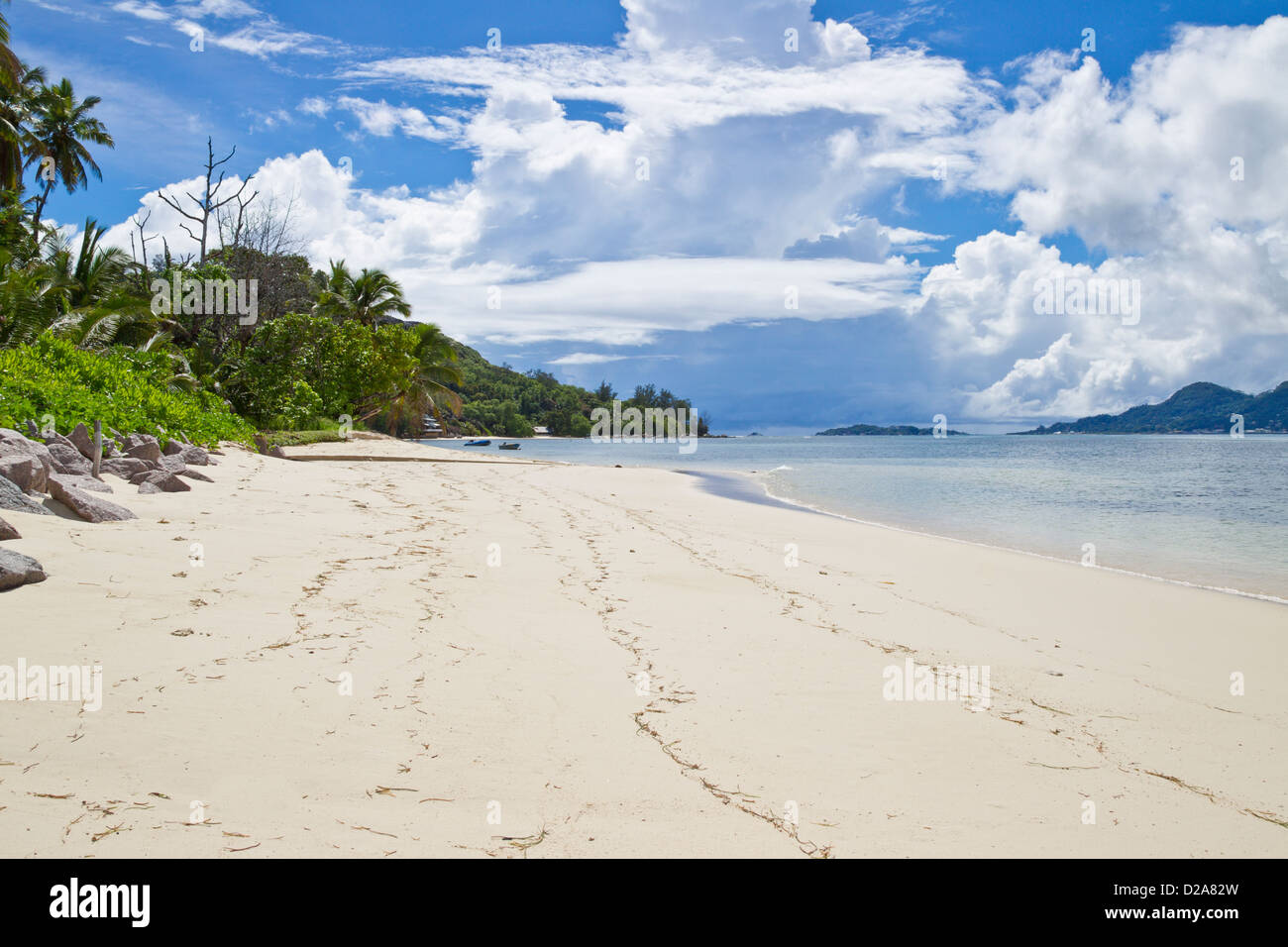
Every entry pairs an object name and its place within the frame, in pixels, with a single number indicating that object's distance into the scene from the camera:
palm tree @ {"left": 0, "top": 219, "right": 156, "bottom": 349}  17.73
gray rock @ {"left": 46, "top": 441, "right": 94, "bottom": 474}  8.34
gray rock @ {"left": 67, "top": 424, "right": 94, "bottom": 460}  9.59
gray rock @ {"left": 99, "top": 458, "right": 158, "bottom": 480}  9.49
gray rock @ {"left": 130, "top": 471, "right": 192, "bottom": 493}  8.91
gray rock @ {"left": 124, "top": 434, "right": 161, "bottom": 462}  10.28
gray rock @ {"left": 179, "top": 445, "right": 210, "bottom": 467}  11.23
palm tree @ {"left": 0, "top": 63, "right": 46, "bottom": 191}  27.47
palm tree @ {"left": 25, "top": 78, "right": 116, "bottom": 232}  35.72
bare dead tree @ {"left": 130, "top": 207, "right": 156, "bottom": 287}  28.73
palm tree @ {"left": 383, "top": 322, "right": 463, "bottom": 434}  41.41
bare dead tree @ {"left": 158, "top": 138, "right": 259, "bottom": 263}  27.61
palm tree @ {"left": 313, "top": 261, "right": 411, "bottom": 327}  38.88
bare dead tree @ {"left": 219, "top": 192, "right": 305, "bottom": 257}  28.94
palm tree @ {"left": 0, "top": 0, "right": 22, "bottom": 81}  25.11
